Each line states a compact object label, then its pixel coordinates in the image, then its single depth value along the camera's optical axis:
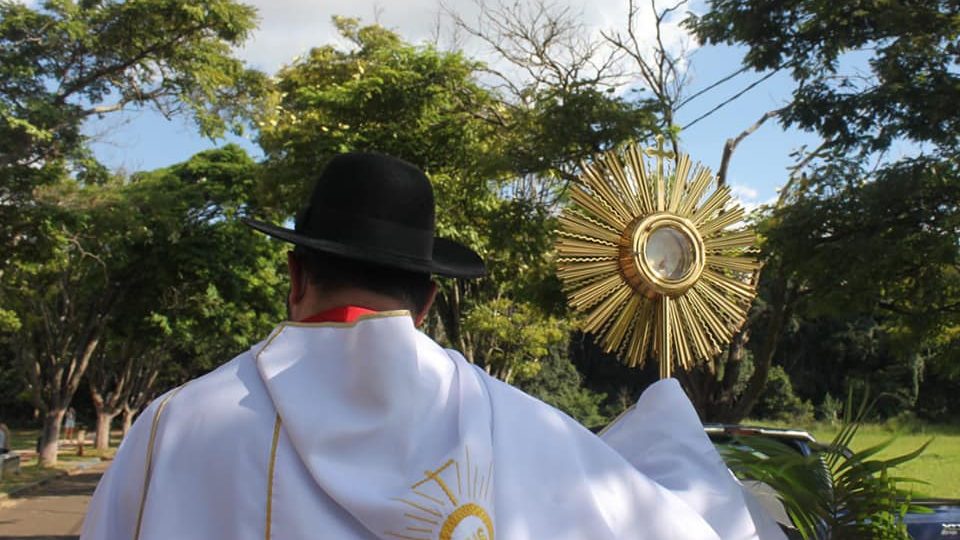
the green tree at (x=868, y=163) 10.20
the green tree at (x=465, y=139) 13.36
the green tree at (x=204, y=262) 22.94
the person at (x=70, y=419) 31.39
